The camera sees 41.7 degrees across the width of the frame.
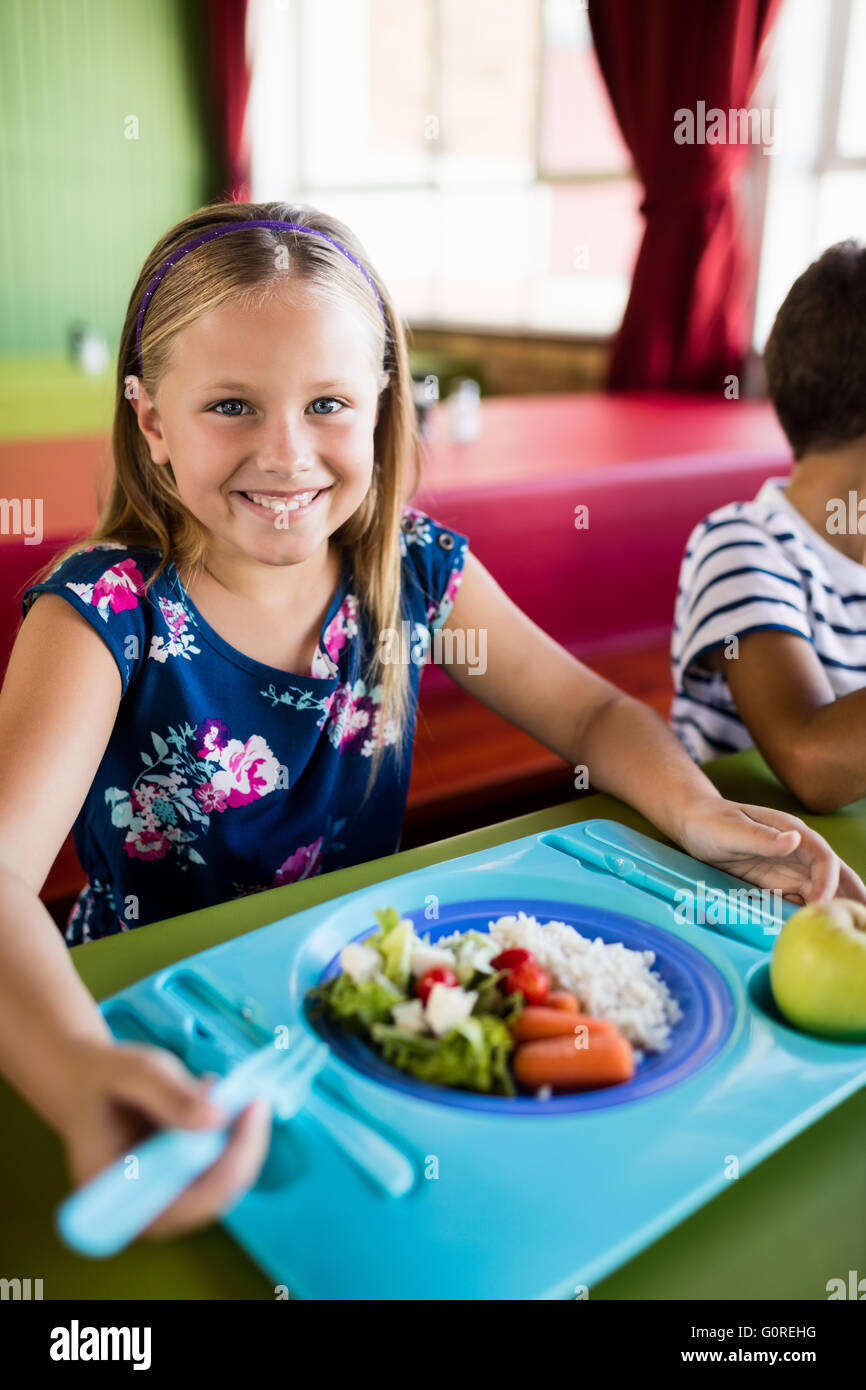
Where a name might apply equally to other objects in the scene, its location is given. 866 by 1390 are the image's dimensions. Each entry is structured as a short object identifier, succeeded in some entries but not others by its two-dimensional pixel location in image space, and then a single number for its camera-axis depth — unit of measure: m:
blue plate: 0.60
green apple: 0.65
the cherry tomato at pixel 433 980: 0.65
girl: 0.91
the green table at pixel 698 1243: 0.51
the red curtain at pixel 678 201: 3.57
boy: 1.17
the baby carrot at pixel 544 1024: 0.63
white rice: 0.67
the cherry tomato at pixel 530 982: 0.66
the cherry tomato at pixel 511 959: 0.69
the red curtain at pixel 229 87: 6.21
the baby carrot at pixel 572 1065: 0.62
